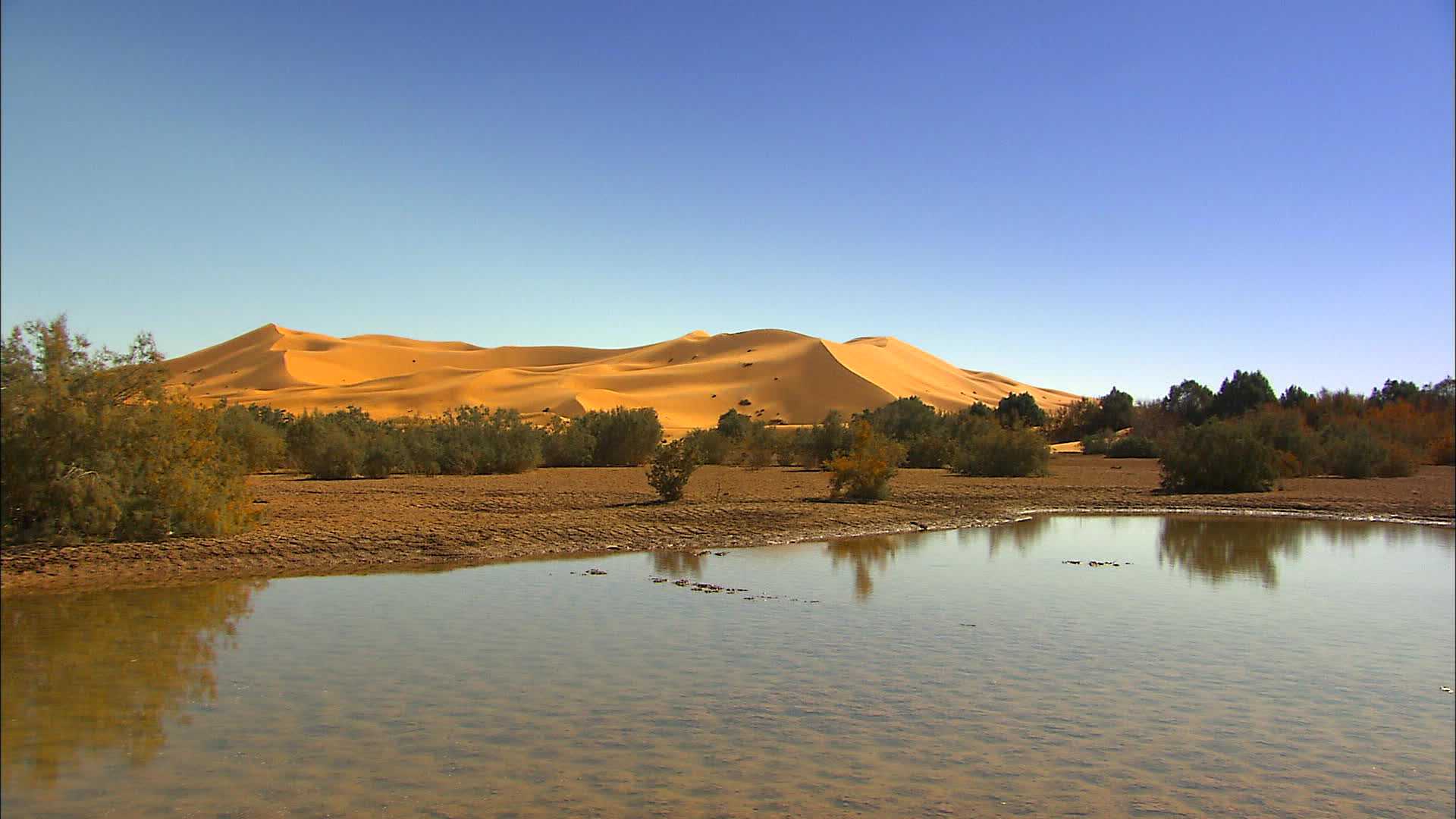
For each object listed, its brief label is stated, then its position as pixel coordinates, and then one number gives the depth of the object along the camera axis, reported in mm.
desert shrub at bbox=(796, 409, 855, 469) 34625
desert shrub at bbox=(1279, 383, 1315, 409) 50528
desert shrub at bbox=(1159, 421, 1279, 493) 26328
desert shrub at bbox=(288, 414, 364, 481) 27891
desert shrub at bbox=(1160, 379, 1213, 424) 52781
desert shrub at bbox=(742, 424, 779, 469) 35531
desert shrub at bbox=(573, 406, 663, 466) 35375
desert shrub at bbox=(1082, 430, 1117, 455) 47062
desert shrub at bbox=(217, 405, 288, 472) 25797
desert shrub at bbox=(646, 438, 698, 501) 21609
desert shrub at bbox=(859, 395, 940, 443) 41750
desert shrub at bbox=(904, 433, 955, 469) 36875
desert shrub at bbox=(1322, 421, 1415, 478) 32375
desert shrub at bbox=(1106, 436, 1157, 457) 44688
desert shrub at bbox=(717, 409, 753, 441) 40094
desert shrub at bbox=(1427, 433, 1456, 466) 39188
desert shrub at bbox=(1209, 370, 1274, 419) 50931
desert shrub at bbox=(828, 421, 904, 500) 23375
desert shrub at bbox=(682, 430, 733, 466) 36281
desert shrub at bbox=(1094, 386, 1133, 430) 56844
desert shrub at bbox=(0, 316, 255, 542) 13453
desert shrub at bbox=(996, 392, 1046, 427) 52594
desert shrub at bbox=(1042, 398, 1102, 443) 57469
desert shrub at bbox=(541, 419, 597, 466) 34594
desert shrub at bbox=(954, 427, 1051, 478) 32375
